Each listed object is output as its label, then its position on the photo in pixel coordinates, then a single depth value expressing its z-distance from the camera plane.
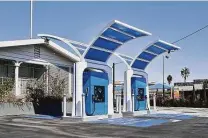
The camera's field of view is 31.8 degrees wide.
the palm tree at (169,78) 101.44
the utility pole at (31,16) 26.20
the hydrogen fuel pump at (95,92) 19.06
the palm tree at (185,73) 113.89
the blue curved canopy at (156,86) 48.52
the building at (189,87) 51.34
